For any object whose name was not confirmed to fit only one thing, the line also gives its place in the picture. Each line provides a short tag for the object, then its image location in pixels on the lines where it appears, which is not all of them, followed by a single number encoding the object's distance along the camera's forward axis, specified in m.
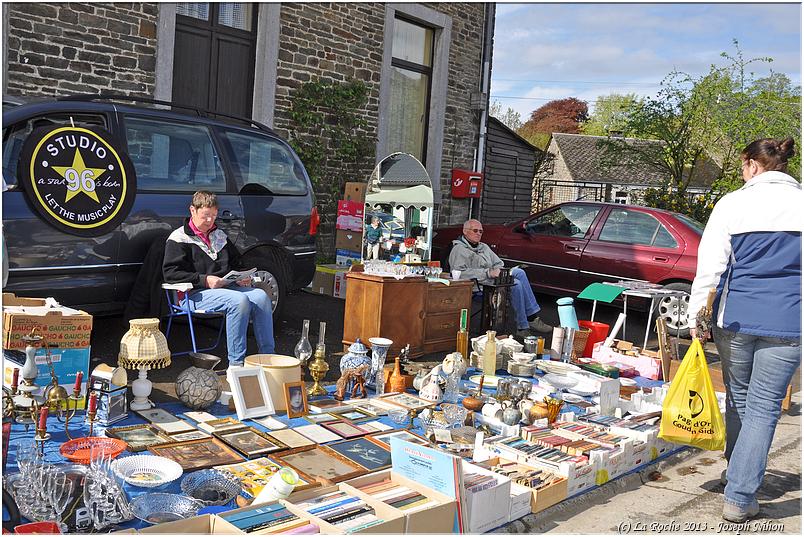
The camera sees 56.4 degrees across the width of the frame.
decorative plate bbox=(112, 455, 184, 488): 3.47
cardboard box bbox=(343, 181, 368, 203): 10.55
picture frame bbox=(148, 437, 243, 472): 3.78
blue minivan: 5.19
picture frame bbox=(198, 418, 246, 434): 4.29
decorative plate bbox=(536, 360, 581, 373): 6.30
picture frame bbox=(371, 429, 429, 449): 4.38
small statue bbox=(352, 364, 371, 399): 5.29
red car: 8.73
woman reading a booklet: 5.36
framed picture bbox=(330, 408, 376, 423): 4.77
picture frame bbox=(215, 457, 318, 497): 3.53
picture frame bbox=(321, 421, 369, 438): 4.45
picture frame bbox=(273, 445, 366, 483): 3.77
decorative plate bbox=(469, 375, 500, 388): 5.86
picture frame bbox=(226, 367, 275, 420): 4.51
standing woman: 3.76
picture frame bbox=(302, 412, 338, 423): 4.66
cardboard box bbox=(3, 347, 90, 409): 4.13
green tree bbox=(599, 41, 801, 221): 14.59
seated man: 7.50
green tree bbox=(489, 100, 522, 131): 45.30
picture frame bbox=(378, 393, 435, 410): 5.07
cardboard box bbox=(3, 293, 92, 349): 4.16
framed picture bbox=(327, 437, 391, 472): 4.02
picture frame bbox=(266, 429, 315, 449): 4.17
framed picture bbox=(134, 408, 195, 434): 4.23
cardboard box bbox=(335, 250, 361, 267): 9.78
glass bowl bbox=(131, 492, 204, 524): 3.13
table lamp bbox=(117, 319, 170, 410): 4.52
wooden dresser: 6.31
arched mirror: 7.39
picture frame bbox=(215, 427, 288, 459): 4.00
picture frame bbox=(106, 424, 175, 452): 3.93
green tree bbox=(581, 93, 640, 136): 49.97
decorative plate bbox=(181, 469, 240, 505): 3.39
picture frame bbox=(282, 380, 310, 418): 4.66
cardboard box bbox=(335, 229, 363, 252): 9.88
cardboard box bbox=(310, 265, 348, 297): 9.20
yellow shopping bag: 4.04
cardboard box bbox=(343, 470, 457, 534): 3.01
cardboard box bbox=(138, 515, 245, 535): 2.73
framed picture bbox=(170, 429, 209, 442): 4.10
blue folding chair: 5.41
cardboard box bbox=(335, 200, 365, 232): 10.02
